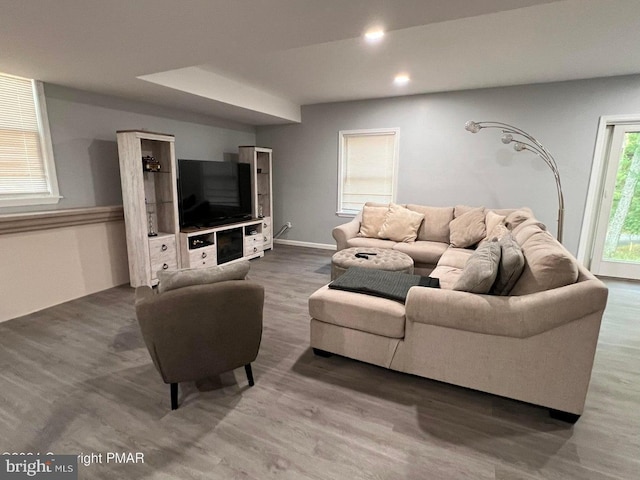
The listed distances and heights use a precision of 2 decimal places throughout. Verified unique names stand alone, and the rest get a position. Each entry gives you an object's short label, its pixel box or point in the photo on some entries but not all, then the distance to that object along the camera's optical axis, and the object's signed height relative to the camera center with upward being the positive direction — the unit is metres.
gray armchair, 1.64 -0.78
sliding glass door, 3.90 -0.30
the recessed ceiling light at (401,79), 3.74 +1.28
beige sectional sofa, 1.65 -0.84
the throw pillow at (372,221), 4.32 -0.50
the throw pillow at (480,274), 1.84 -0.51
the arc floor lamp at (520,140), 3.50 +0.54
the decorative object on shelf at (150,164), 3.71 +0.20
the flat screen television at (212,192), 4.12 -0.14
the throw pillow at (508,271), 1.87 -0.50
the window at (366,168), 5.09 +0.27
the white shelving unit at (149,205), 3.43 -0.27
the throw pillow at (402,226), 4.15 -0.54
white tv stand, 3.98 -0.85
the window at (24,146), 2.90 +0.31
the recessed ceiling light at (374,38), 2.64 +1.21
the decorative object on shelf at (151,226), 3.92 -0.55
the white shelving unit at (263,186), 5.16 -0.05
